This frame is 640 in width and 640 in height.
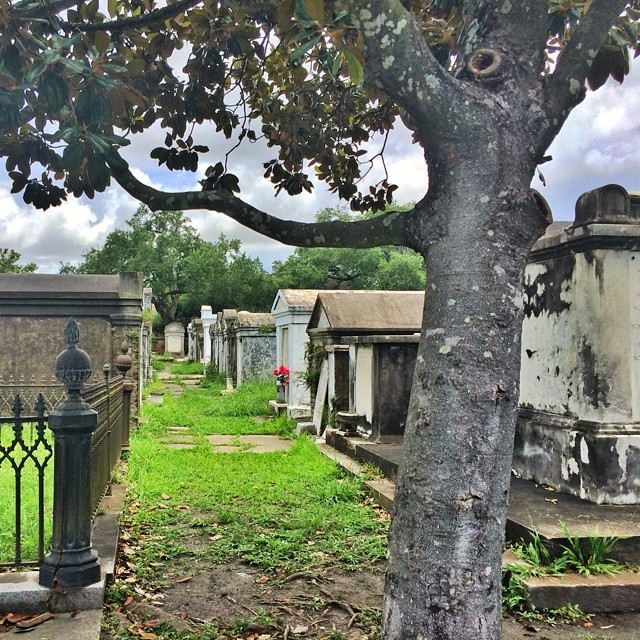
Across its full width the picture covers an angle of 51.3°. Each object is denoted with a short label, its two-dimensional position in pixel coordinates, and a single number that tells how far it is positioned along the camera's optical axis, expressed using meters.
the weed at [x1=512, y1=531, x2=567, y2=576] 4.18
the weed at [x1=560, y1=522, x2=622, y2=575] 4.21
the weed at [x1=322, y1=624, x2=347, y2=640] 3.57
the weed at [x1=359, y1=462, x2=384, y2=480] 7.23
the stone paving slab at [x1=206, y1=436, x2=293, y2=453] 10.12
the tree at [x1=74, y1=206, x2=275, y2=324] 51.44
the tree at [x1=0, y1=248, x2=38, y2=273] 43.03
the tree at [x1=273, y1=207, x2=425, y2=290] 44.47
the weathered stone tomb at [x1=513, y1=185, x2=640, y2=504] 5.16
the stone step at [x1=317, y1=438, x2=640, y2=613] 4.02
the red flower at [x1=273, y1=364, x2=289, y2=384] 13.62
